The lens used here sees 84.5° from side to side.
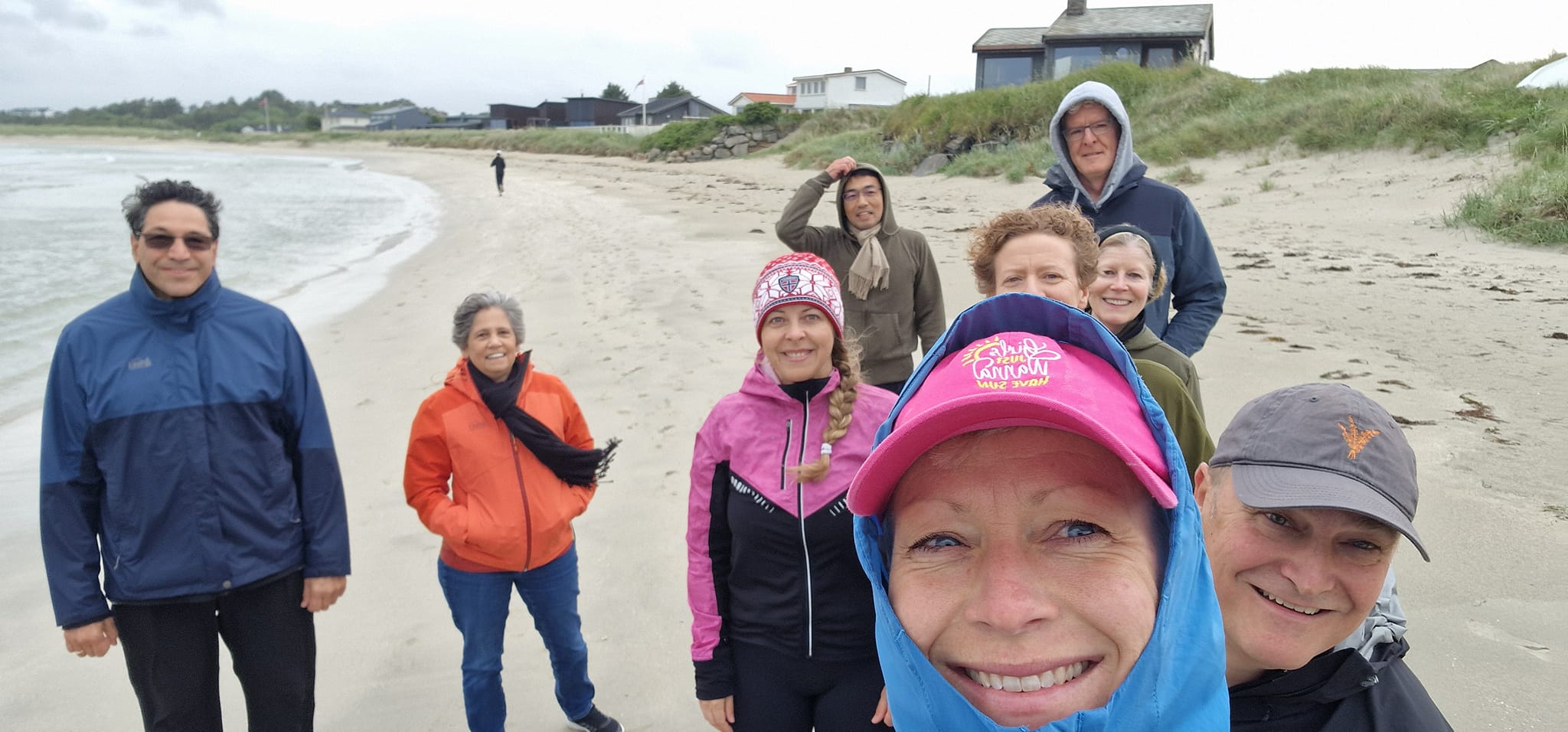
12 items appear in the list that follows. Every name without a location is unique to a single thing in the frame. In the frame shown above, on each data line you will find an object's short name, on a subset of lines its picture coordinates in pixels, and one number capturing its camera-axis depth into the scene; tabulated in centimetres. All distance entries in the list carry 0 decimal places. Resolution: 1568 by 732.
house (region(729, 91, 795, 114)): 7506
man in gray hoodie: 368
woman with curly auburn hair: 260
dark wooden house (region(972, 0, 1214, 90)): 3384
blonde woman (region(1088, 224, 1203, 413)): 286
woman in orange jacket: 333
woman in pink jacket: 246
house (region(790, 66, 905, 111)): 6216
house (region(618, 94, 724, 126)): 7675
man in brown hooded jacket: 454
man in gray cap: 151
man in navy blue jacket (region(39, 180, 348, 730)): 275
